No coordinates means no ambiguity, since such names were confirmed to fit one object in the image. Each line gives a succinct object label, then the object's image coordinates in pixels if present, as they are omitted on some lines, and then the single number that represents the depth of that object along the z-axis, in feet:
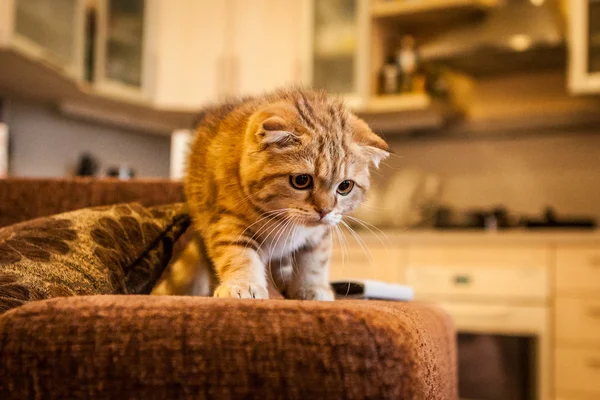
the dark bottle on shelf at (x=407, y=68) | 10.07
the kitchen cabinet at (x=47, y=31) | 7.27
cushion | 2.43
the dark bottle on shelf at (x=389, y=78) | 10.21
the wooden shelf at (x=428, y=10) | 9.35
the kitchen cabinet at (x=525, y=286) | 7.85
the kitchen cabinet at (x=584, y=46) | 8.72
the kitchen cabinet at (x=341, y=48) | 10.22
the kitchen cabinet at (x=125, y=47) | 9.69
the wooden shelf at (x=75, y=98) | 7.99
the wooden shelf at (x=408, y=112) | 9.66
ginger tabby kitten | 3.02
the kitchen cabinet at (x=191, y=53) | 10.85
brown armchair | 1.79
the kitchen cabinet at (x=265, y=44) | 10.96
